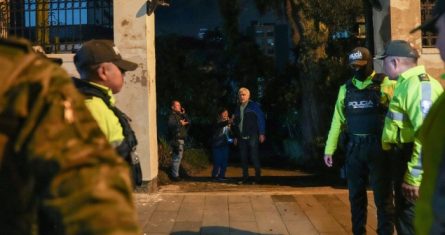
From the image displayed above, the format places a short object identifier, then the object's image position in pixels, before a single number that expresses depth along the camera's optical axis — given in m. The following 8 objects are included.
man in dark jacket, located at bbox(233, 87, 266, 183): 10.23
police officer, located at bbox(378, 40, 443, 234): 4.24
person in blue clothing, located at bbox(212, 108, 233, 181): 11.00
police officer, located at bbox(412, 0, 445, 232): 1.82
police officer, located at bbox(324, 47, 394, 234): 5.09
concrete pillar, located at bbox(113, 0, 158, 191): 8.57
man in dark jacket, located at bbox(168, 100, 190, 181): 10.88
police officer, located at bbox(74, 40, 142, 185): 3.09
